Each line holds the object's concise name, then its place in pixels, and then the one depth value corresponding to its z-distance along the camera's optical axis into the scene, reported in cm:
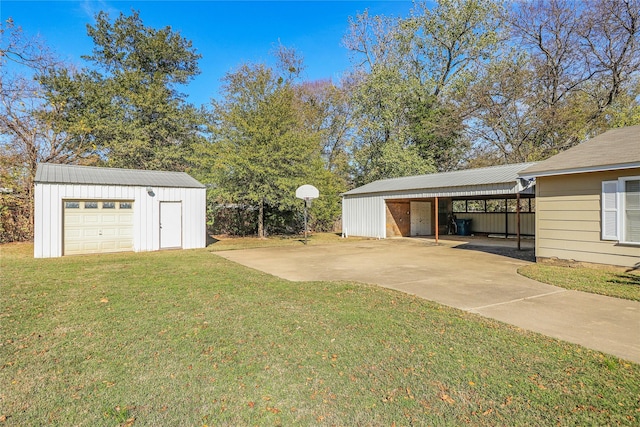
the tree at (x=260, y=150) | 1522
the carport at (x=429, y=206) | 1297
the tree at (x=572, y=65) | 1767
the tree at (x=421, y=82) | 2202
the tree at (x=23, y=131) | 1347
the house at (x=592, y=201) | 729
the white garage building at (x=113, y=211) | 1091
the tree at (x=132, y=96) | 1862
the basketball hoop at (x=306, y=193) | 1518
